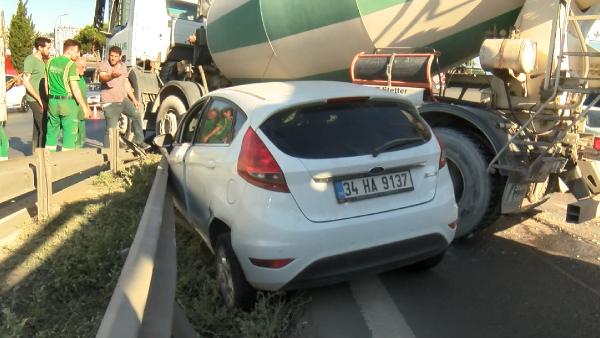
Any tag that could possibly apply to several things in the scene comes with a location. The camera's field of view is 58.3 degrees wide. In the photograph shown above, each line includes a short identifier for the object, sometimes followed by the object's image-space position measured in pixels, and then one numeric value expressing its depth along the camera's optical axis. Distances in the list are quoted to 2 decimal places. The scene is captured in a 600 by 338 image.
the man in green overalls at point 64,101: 7.51
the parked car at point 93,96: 19.48
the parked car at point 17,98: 21.81
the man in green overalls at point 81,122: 7.87
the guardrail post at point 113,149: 7.07
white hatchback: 3.34
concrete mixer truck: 4.60
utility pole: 6.90
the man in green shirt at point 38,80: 8.13
